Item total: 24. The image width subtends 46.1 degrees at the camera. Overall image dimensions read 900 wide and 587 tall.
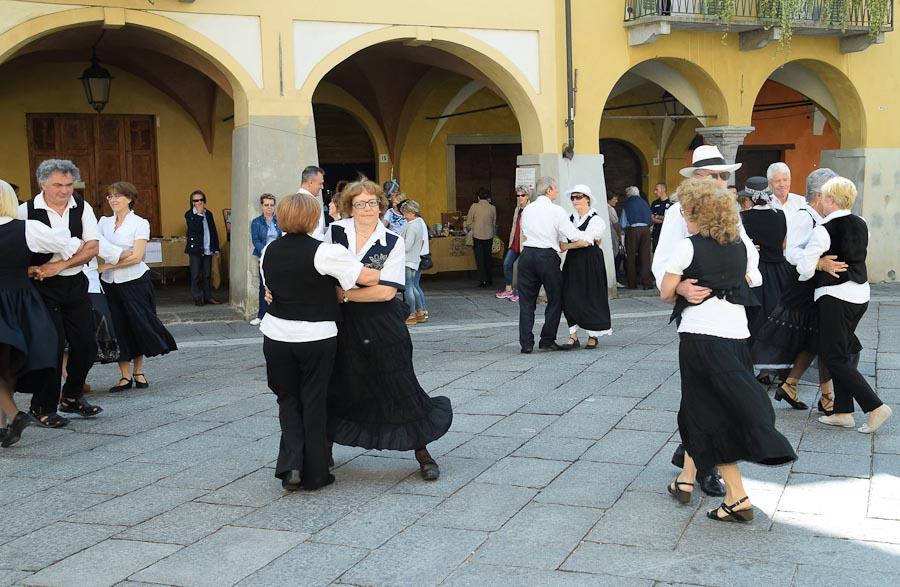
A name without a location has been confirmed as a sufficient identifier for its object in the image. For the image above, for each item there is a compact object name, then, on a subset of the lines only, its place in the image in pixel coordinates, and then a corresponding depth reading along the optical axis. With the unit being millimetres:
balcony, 14664
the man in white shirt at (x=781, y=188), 7977
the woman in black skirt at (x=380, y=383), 5645
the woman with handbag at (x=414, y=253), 12664
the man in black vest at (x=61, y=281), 6922
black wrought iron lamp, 14336
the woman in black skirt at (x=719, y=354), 4891
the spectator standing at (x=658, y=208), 17297
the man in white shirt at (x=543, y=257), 9883
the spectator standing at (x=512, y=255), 14820
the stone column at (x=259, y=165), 12844
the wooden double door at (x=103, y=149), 16562
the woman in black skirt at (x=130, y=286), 8195
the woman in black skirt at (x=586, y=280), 10023
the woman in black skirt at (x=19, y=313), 6488
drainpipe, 14680
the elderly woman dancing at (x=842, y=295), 6508
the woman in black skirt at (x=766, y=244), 7695
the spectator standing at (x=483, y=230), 16922
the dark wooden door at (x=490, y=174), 20094
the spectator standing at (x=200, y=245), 14484
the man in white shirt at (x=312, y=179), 7699
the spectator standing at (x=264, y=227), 12094
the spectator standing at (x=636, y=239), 16234
